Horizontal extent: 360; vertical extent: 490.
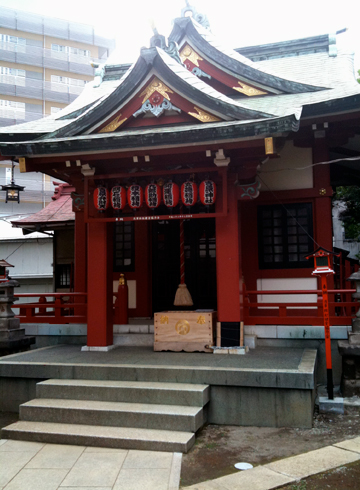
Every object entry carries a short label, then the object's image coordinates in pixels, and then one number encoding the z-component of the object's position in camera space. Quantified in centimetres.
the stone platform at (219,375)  723
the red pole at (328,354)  780
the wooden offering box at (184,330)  971
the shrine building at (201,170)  927
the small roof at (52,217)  1653
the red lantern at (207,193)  963
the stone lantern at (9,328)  1026
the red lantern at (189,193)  973
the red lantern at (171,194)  983
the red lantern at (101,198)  1017
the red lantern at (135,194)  1003
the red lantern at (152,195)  990
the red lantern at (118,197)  1008
